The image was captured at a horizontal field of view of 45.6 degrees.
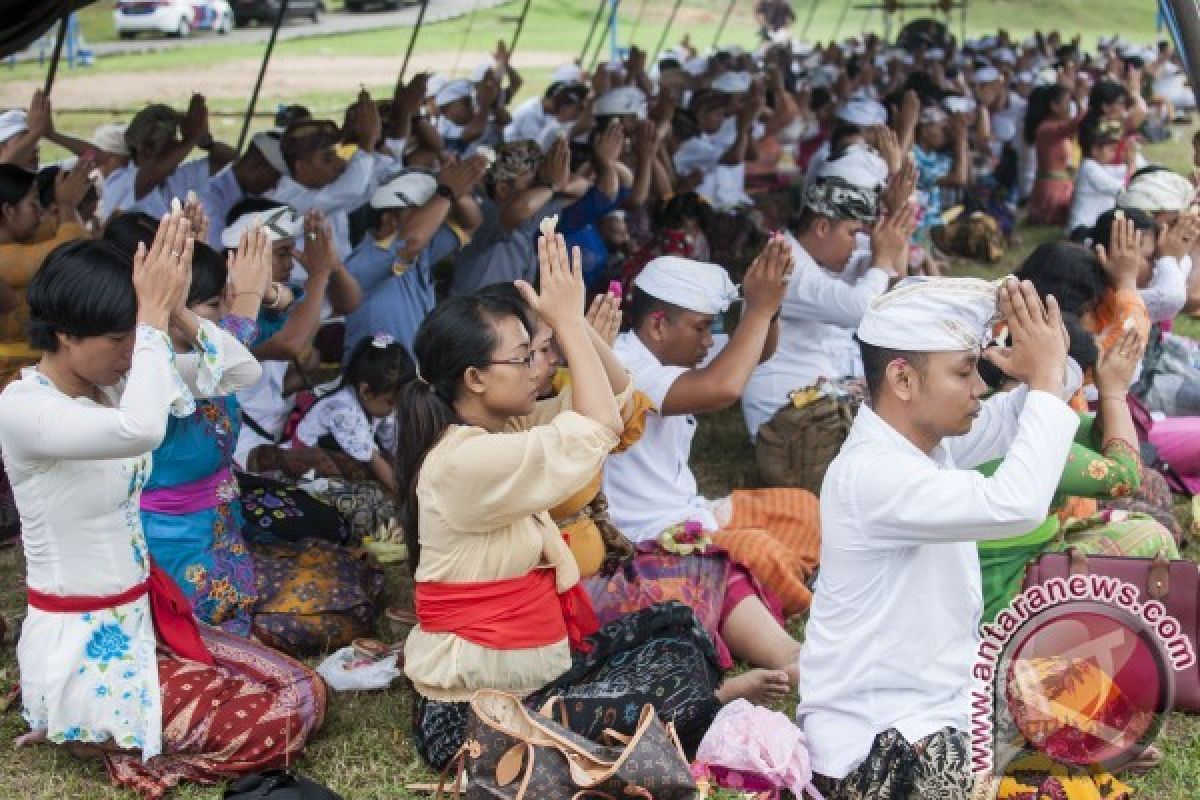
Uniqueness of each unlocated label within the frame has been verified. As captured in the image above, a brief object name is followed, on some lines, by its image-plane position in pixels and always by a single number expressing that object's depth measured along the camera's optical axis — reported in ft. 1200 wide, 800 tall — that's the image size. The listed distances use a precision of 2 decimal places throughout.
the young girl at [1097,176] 27.79
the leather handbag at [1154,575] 11.23
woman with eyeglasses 9.57
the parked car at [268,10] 62.34
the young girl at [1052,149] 31.86
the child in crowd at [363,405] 15.92
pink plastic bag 9.62
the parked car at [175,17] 64.28
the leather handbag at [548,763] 9.14
